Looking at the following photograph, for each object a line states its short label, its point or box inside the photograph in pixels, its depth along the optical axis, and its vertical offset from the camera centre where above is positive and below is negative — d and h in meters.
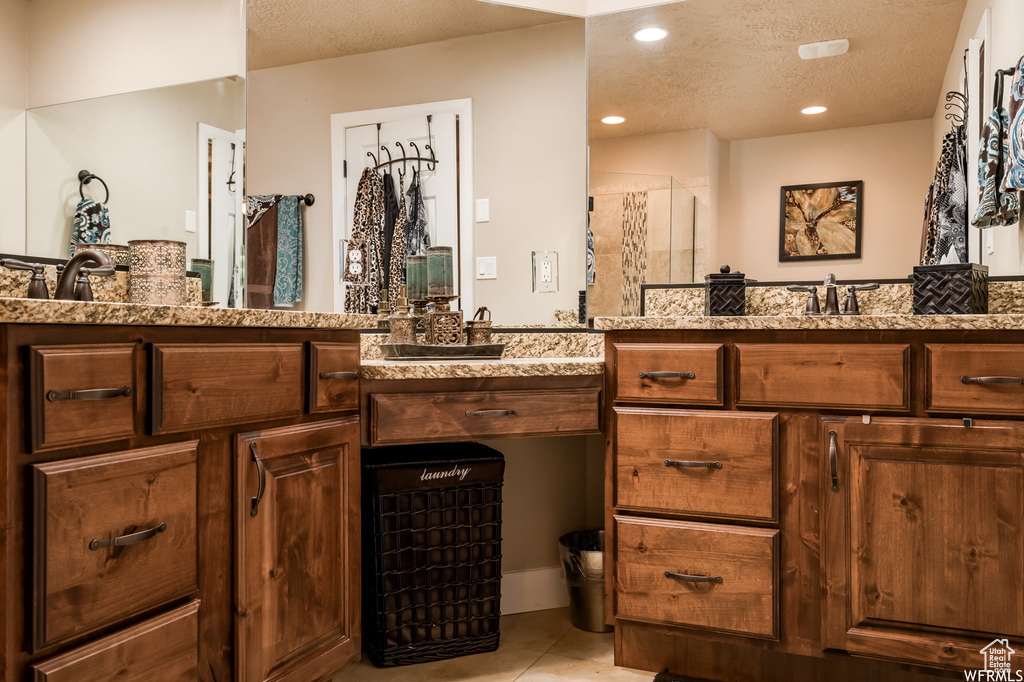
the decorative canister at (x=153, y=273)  1.41 +0.13
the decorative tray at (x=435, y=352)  2.02 -0.05
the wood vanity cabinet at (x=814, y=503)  1.51 -0.40
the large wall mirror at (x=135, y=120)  1.45 +0.54
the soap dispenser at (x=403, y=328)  2.06 +0.03
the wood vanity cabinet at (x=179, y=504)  0.96 -0.29
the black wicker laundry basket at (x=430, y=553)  1.84 -0.61
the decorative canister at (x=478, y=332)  2.10 +0.02
